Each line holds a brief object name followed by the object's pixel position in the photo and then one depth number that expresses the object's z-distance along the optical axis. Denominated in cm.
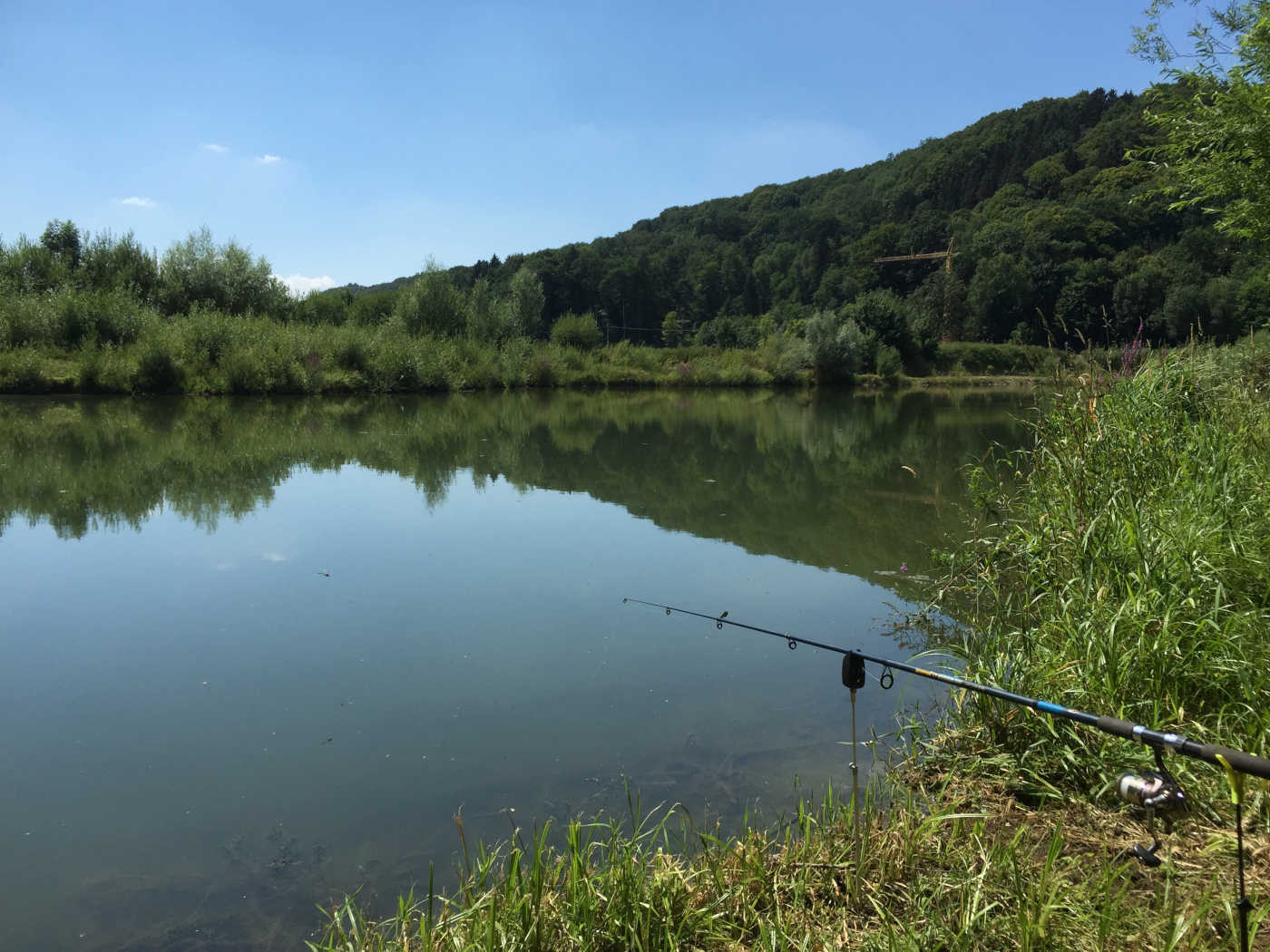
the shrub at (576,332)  4056
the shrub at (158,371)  2392
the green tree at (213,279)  3036
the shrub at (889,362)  4472
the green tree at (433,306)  3494
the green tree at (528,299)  4297
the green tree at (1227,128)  996
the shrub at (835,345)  4156
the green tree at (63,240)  3075
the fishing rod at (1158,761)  154
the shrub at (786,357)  4194
